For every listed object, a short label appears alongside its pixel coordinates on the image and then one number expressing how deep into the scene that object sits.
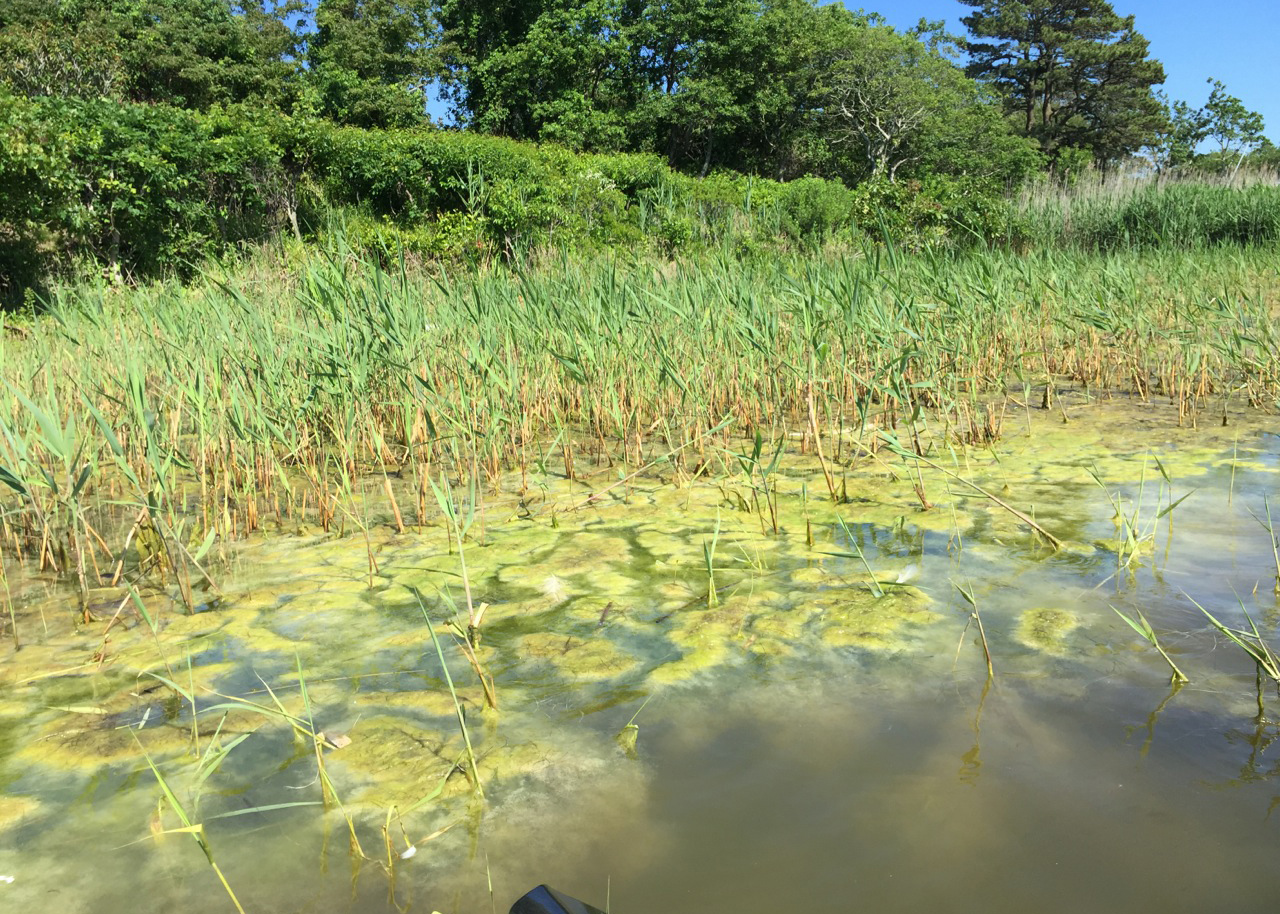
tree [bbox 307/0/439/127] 23.47
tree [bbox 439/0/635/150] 24.84
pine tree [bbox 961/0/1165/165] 31.53
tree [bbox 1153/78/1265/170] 39.78
